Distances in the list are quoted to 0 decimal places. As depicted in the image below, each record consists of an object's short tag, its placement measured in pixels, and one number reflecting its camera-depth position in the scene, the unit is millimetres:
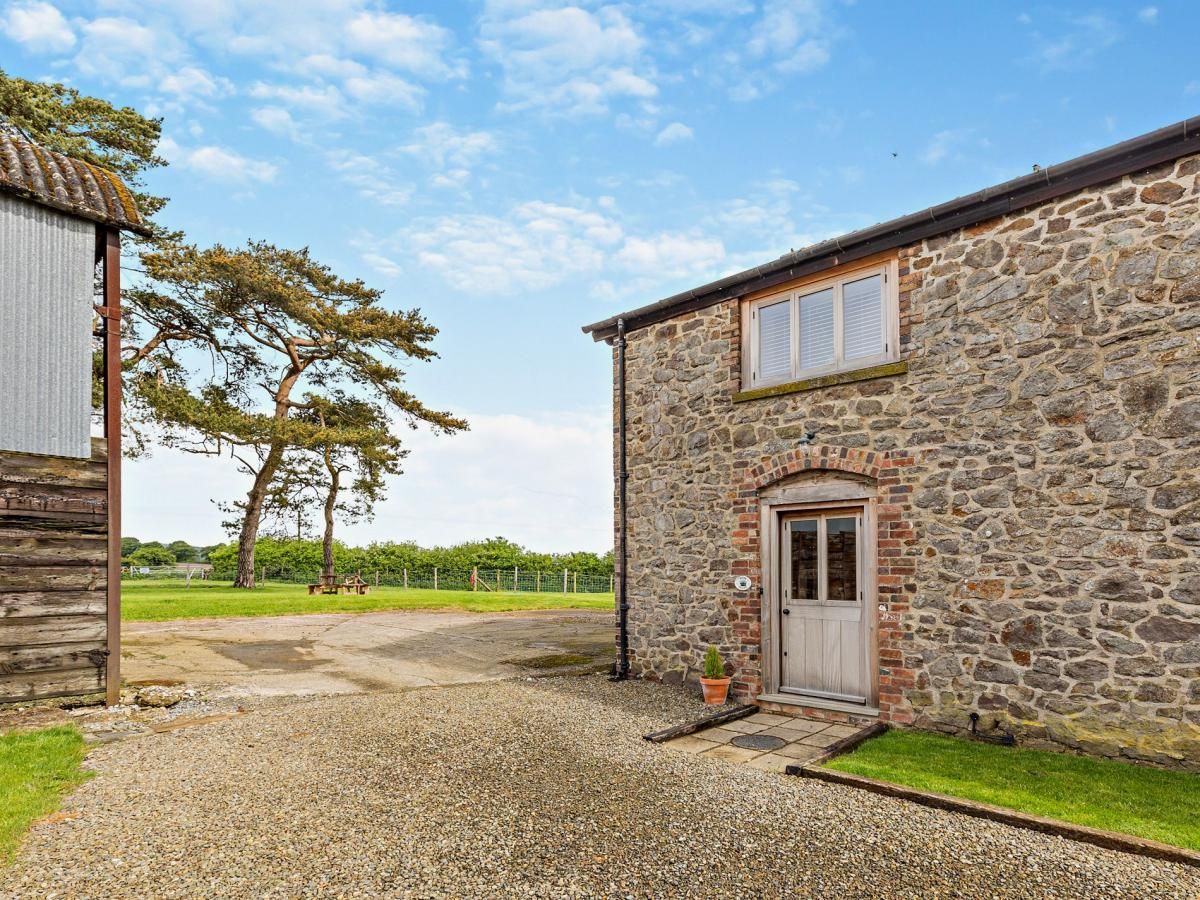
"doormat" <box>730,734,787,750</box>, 6480
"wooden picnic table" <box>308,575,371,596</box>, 25953
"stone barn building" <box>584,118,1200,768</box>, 5652
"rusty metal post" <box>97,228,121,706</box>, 7527
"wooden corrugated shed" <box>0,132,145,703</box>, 7094
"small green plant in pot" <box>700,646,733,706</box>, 8062
